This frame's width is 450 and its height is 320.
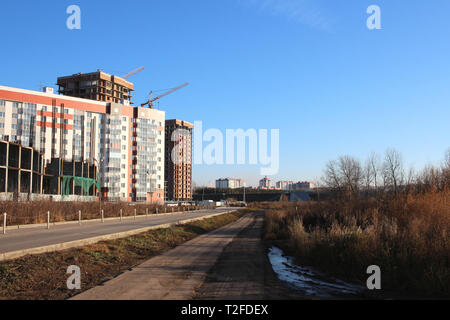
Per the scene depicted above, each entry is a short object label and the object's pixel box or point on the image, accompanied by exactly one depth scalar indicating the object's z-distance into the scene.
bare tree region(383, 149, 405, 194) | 39.61
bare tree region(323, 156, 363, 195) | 64.69
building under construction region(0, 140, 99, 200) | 55.84
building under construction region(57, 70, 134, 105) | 137.62
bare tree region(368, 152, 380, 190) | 55.06
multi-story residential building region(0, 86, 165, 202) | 92.94
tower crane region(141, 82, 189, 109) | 176.91
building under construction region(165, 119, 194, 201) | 182.25
